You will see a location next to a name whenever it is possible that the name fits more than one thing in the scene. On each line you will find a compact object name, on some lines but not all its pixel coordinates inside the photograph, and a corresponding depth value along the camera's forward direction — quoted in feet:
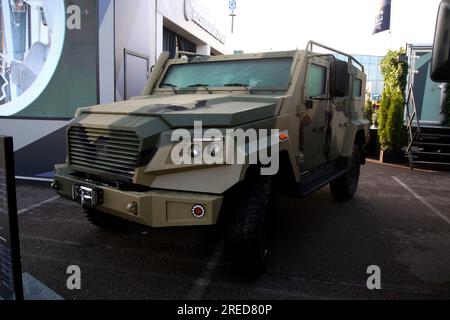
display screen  19.31
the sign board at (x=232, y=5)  95.04
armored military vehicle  9.26
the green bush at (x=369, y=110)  44.32
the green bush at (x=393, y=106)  31.94
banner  47.29
